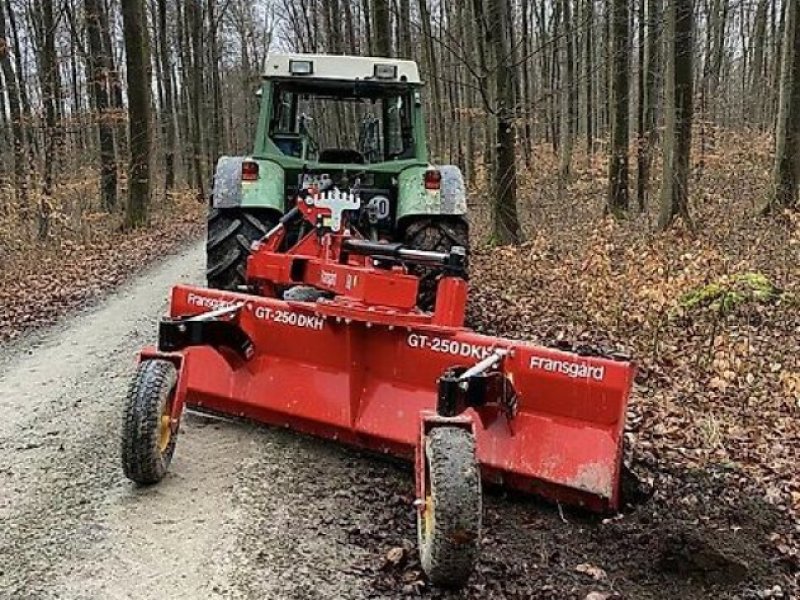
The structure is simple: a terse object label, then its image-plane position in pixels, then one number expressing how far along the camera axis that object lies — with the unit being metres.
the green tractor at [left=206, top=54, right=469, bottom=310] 7.11
